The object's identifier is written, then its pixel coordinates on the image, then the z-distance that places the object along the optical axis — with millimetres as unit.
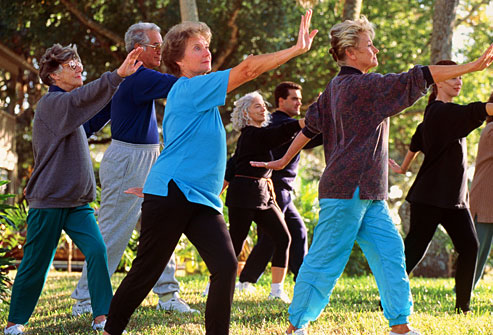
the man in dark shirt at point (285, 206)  6754
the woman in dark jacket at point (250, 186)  6055
